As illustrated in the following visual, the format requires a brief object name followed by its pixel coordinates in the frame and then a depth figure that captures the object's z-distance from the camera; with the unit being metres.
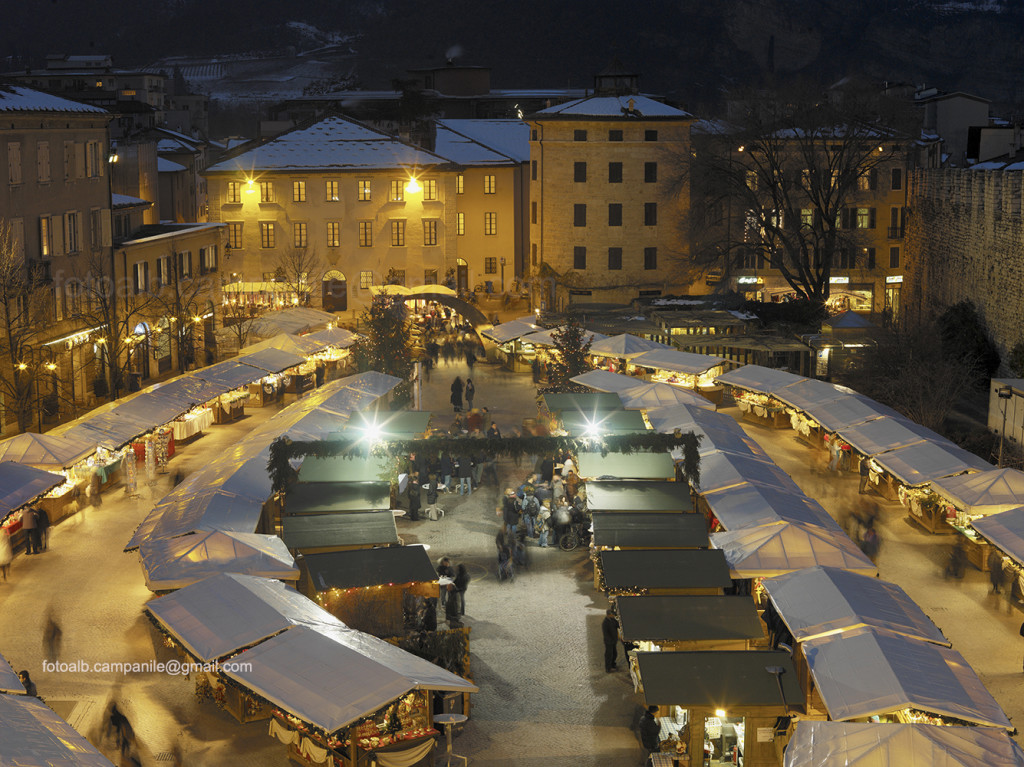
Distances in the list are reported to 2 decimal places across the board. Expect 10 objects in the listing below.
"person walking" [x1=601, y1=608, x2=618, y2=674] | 20.36
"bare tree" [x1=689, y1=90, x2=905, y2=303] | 54.31
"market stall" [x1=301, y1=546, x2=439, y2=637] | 21.41
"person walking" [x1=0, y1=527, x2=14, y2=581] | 24.72
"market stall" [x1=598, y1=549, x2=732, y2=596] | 21.33
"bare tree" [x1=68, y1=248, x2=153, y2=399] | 39.78
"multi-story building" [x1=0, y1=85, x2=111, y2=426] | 36.88
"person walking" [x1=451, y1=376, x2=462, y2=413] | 38.62
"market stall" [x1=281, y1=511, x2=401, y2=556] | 23.66
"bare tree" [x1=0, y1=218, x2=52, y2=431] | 34.94
